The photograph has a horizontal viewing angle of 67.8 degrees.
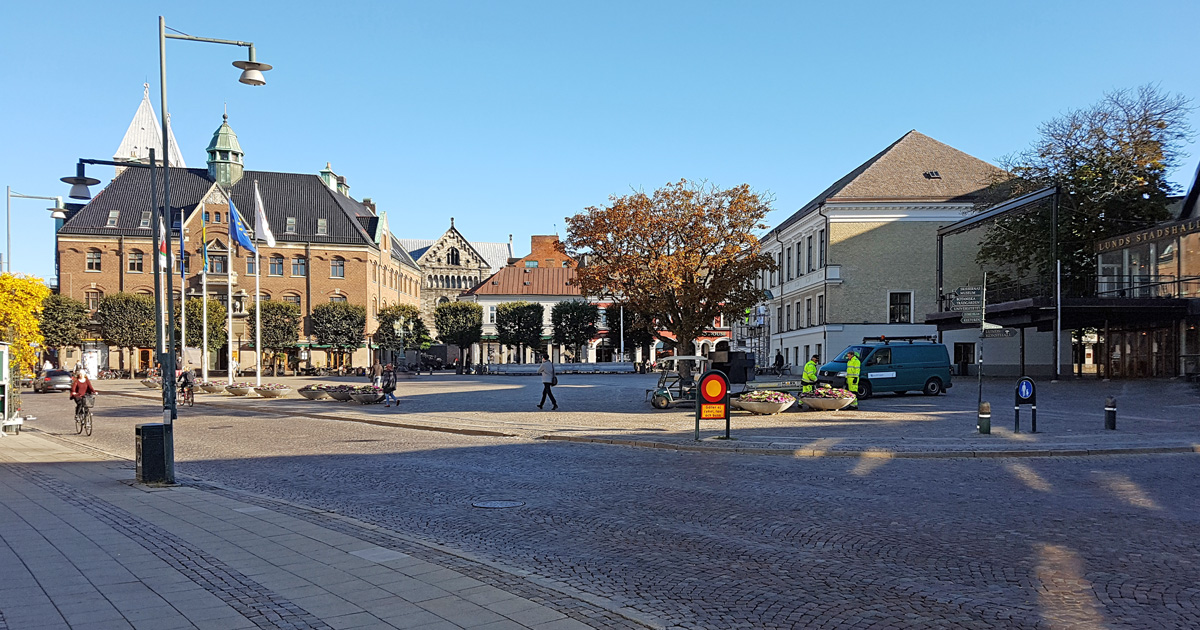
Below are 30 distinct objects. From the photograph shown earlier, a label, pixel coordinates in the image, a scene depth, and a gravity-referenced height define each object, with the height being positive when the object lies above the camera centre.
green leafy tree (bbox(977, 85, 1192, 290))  41.88 +6.73
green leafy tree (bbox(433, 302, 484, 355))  96.25 -0.12
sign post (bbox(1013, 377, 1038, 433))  19.14 -1.61
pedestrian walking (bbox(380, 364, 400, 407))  31.39 -2.17
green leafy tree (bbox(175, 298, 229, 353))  75.31 -0.18
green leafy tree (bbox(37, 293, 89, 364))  75.06 +0.22
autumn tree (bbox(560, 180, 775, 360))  31.33 +2.54
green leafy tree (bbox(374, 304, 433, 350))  88.88 -0.70
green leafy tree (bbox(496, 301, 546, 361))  94.75 -0.16
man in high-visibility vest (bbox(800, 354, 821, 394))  26.16 -1.62
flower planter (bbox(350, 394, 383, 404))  32.00 -2.70
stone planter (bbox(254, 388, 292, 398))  37.56 -2.94
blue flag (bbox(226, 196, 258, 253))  38.72 +4.01
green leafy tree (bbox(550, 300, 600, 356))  93.50 +0.13
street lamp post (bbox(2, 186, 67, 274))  26.65 +3.67
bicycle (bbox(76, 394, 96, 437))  21.70 -2.18
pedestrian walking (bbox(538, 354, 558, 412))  28.38 -1.74
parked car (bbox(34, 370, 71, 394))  48.84 -3.18
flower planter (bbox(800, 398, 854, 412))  24.70 -2.30
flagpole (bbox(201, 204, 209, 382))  42.34 +0.57
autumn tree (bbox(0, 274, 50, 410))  23.91 +0.38
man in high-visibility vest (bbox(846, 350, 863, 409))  25.80 -1.51
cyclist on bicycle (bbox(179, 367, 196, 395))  33.69 -2.20
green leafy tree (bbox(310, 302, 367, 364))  85.25 -0.25
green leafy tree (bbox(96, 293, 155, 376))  76.06 +0.20
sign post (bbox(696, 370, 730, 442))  17.88 -1.53
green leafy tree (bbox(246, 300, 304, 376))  81.12 -0.41
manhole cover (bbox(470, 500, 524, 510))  10.64 -2.19
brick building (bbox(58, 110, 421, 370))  83.19 +7.86
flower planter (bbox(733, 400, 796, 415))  23.58 -2.26
